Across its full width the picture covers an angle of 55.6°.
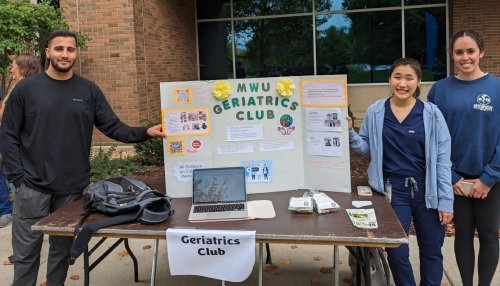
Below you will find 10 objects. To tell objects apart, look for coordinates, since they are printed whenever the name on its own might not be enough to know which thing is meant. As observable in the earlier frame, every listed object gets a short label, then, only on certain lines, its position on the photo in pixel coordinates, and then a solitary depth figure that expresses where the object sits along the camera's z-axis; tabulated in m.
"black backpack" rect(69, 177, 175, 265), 2.77
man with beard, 3.15
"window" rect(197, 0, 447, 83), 13.45
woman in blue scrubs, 3.01
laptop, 3.12
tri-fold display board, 3.40
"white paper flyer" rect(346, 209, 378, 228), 2.70
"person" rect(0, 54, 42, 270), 4.52
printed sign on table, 2.71
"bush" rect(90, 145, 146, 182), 7.57
